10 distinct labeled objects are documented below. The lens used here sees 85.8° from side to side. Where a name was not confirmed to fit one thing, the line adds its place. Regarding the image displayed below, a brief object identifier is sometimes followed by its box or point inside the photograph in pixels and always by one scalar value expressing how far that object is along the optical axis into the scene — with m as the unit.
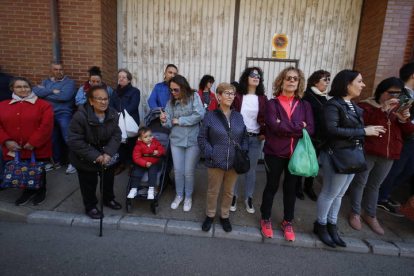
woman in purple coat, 2.68
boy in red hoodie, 3.34
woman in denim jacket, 3.22
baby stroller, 3.29
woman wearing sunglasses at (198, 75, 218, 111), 4.91
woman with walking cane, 2.83
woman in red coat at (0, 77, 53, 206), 3.34
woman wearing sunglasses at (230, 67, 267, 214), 3.17
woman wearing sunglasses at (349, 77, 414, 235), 2.96
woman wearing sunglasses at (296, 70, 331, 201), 3.36
